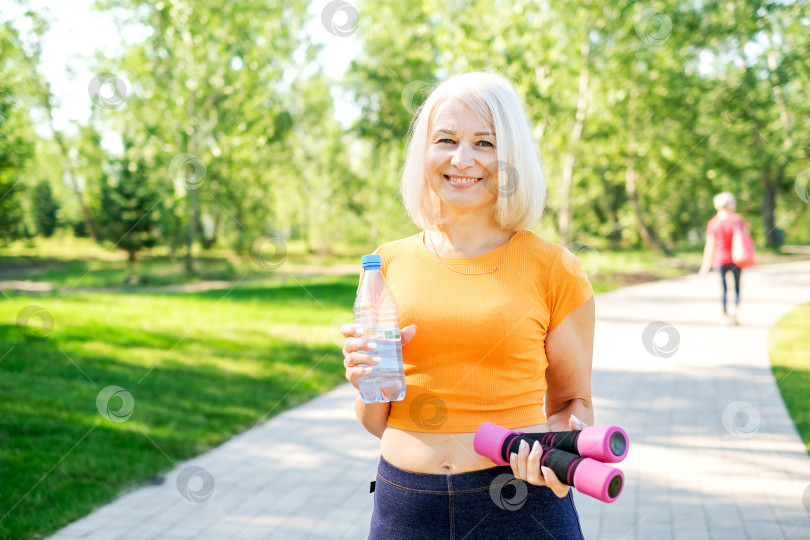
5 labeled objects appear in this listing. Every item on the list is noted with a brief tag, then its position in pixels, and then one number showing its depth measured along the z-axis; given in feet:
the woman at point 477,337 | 6.40
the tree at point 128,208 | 73.87
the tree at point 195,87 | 60.23
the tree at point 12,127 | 34.01
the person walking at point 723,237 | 35.53
